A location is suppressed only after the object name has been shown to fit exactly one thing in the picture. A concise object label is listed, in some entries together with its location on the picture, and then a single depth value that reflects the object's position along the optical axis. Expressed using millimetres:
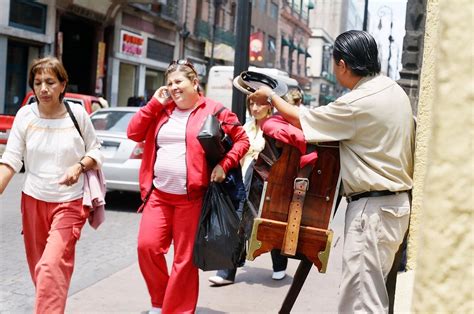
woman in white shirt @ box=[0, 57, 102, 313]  4000
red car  12688
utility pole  7141
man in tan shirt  3154
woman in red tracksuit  4324
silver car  10078
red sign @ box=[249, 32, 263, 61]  38656
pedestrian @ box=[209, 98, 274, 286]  5647
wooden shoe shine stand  3492
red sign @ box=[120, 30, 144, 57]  25750
